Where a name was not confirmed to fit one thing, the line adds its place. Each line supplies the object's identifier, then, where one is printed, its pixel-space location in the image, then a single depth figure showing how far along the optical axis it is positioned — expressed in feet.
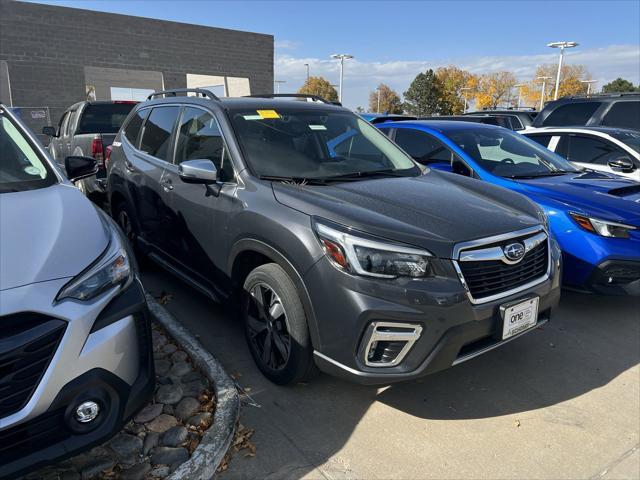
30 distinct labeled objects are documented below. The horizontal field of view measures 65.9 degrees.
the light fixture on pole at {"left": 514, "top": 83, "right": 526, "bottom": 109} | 234.58
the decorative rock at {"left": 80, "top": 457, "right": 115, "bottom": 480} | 7.57
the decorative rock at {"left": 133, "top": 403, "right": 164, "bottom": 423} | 8.98
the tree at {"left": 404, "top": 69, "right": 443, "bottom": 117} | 197.26
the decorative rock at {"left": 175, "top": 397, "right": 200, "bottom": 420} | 9.10
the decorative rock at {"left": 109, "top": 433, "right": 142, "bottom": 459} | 8.11
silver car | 6.10
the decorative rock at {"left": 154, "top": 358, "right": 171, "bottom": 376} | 10.40
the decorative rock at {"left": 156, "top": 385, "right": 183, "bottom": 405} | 9.47
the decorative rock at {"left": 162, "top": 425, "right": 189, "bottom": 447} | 8.38
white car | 19.07
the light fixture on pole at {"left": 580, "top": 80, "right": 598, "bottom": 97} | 224.12
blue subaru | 13.17
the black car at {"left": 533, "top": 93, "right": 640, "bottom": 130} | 25.76
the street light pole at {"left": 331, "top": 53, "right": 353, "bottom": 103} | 126.72
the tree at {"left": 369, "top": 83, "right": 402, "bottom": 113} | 241.14
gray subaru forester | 8.18
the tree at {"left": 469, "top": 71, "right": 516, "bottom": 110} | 233.35
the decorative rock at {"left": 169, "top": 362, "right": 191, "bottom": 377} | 10.38
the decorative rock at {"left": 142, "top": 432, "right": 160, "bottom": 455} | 8.22
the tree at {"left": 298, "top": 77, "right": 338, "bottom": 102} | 224.53
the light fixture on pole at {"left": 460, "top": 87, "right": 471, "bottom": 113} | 222.54
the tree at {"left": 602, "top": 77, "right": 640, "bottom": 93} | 224.53
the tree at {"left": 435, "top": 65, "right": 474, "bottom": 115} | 205.87
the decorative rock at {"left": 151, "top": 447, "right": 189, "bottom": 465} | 7.95
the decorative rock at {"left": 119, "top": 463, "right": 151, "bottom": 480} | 7.58
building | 60.54
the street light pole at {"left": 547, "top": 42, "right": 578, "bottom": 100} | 119.24
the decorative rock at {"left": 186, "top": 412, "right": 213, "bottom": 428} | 8.84
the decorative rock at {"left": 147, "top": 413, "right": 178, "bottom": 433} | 8.73
